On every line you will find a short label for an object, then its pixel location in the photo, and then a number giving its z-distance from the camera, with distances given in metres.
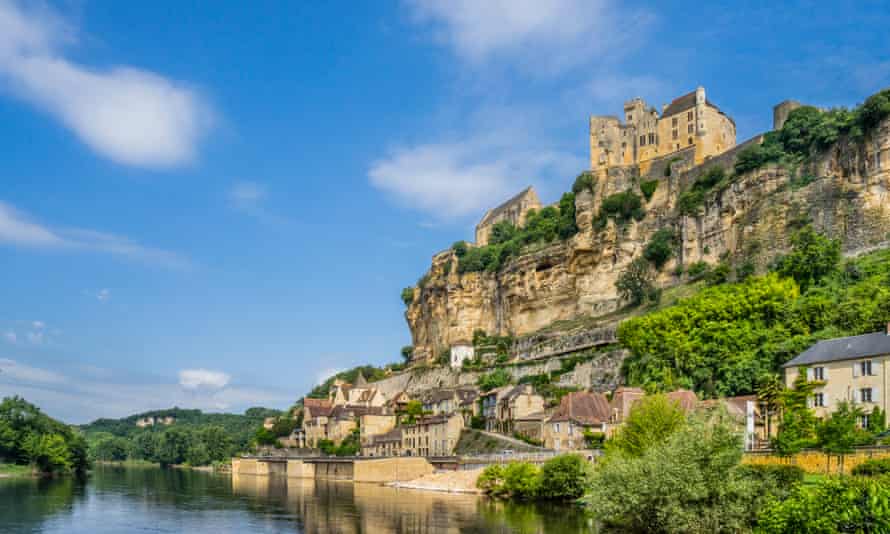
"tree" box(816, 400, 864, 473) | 32.53
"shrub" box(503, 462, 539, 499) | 46.66
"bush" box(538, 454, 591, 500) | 44.53
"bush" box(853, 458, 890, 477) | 27.33
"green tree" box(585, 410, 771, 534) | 26.36
